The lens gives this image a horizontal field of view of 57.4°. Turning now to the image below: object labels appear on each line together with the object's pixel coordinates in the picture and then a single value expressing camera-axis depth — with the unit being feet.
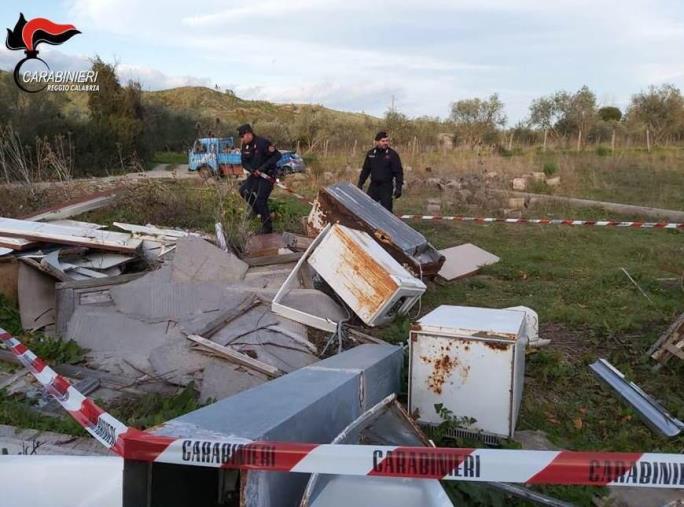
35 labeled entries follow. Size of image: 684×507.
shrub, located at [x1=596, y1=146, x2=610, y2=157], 79.44
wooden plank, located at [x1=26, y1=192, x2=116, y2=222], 30.35
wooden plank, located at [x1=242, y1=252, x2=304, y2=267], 21.34
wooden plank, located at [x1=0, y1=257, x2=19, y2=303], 20.71
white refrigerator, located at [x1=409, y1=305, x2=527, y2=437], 12.12
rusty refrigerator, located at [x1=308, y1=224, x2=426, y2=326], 17.46
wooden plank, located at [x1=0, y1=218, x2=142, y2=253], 22.20
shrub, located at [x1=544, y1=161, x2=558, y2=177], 61.52
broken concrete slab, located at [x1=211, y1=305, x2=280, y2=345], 17.16
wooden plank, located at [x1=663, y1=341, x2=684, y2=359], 16.29
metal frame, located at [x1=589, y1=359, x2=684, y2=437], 13.71
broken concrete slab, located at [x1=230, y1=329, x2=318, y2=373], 16.26
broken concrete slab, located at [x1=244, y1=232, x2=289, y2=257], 23.12
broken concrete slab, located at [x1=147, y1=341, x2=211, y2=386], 15.72
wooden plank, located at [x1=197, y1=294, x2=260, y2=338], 17.20
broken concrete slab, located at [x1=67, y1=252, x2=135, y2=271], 22.31
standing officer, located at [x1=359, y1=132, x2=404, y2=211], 31.48
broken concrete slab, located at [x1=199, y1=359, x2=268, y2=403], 14.80
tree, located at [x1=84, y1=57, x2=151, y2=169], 78.89
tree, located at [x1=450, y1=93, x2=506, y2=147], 103.50
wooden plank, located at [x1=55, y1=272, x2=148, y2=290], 19.25
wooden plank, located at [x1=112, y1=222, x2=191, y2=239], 26.07
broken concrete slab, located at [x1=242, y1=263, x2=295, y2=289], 20.10
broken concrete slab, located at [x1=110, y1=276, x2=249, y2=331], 18.75
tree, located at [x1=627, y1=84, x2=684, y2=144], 100.99
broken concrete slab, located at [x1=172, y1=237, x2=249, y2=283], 19.95
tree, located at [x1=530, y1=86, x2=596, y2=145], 107.76
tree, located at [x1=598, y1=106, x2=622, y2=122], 136.81
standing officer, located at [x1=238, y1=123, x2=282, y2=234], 29.25
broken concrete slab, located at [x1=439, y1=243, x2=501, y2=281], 26.43
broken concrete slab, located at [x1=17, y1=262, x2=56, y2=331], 19.52
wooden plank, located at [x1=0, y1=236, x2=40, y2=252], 21.27
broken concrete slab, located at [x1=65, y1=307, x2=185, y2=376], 16.80
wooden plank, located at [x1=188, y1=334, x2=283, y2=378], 15.35
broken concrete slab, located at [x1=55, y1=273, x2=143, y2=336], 19.01
